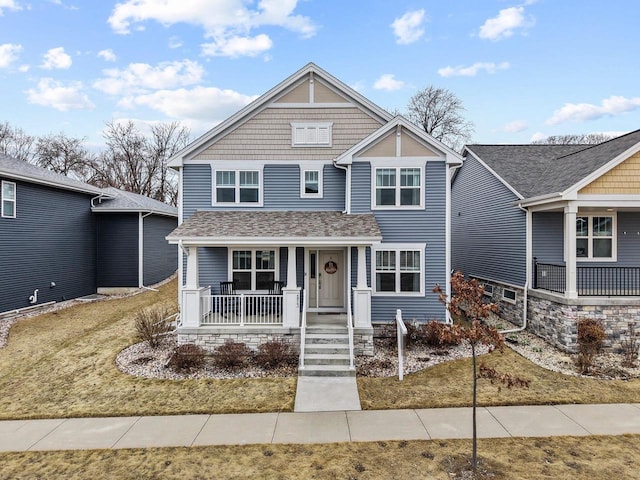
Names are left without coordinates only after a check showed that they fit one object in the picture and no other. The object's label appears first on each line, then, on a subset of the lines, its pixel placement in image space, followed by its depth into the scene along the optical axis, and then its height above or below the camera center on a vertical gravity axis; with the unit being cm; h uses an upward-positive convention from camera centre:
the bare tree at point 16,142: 3506 +959
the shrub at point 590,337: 975 -262
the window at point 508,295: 1308 -203
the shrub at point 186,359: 911 -301
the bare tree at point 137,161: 3794 +838
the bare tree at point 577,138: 4131 +1186
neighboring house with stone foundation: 1030 +30
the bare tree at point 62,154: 3594 +849
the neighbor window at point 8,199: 1370 +152
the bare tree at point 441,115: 3203 +1132
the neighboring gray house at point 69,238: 1407 +8
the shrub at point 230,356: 922 -299
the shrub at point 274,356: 924 -301
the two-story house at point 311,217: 1029 +75
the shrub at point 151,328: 1066 -268
